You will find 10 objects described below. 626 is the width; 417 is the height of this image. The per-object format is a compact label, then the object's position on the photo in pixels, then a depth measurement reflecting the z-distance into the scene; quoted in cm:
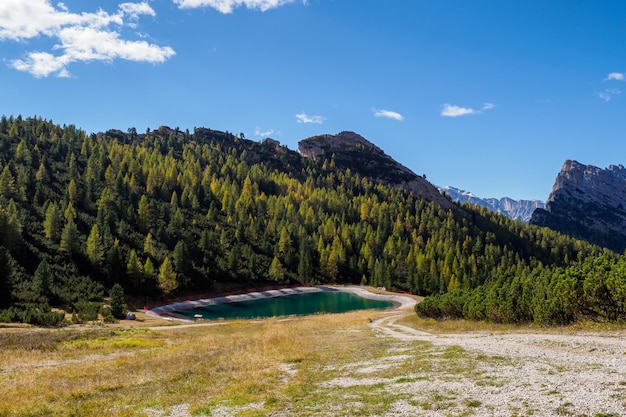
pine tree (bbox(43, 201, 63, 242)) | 10962
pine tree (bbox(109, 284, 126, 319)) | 7431
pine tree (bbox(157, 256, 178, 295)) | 10644
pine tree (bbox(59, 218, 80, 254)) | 10450
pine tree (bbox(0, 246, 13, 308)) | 6662
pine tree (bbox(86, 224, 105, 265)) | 10475
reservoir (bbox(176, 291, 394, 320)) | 9906
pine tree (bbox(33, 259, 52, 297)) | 7940
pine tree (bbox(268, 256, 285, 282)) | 13650
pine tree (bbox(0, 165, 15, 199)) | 12367
